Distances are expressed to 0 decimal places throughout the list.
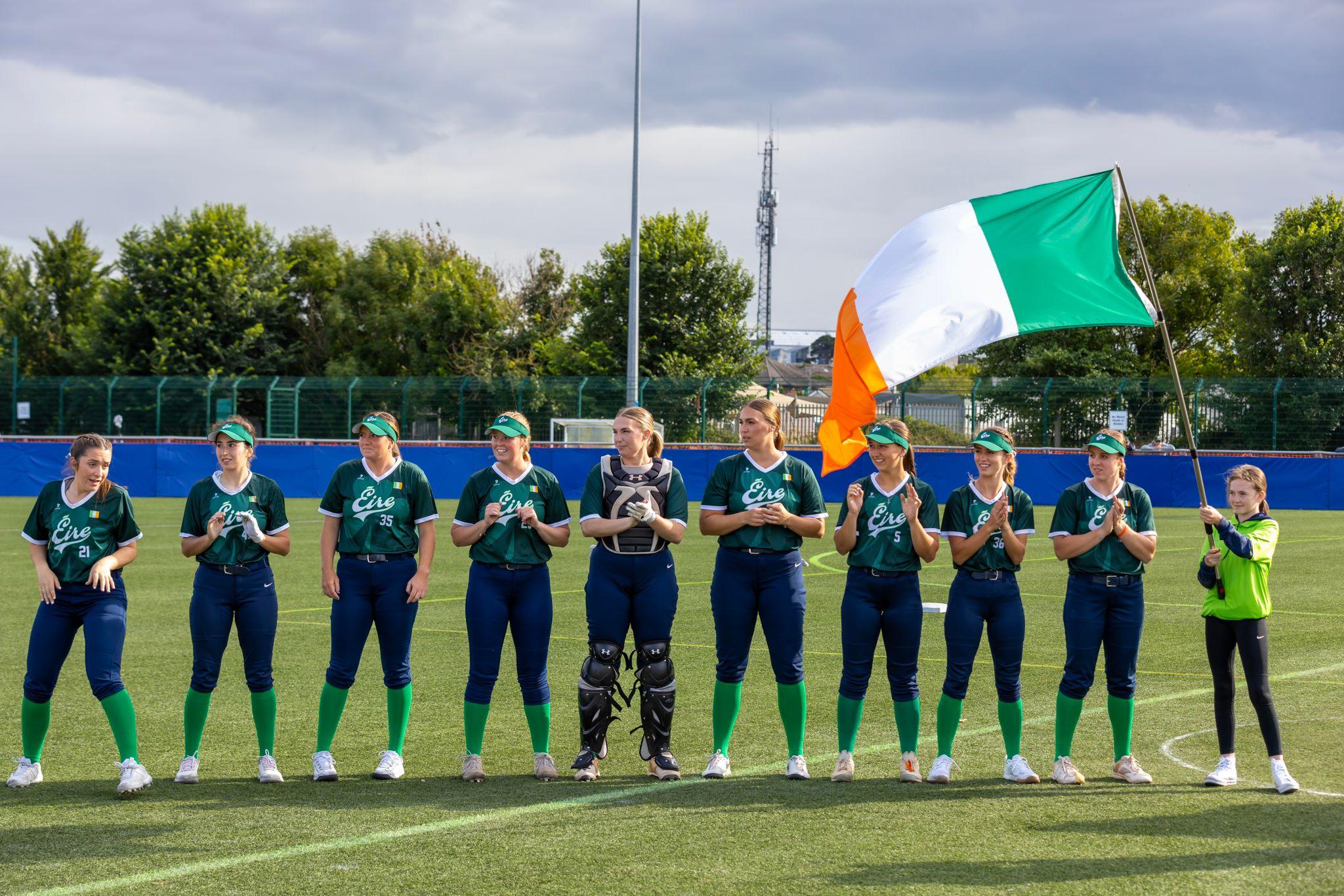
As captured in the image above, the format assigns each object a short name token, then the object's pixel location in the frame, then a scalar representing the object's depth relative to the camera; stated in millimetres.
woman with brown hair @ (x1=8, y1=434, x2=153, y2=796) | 6578
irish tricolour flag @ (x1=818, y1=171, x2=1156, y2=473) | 7141
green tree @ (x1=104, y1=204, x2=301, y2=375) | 48000
